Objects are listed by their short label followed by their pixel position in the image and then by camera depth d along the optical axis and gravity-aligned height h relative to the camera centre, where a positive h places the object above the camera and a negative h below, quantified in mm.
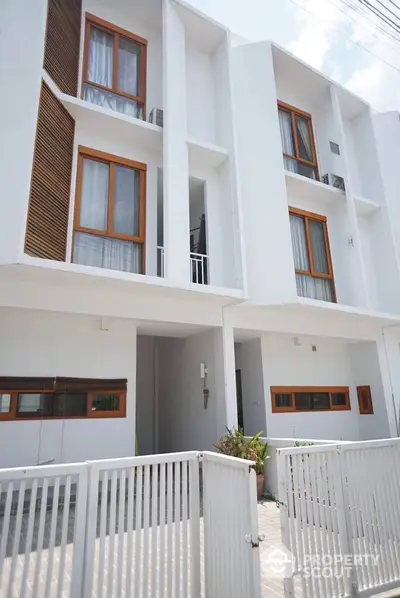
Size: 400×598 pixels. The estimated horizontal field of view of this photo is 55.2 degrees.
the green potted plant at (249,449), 6156 -618
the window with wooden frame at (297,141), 9250 +6438
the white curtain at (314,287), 8320 +2581
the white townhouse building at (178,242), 5793 +2963
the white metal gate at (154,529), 2465 -815
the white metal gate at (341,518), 3156 -951
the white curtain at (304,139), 9633 +6615
